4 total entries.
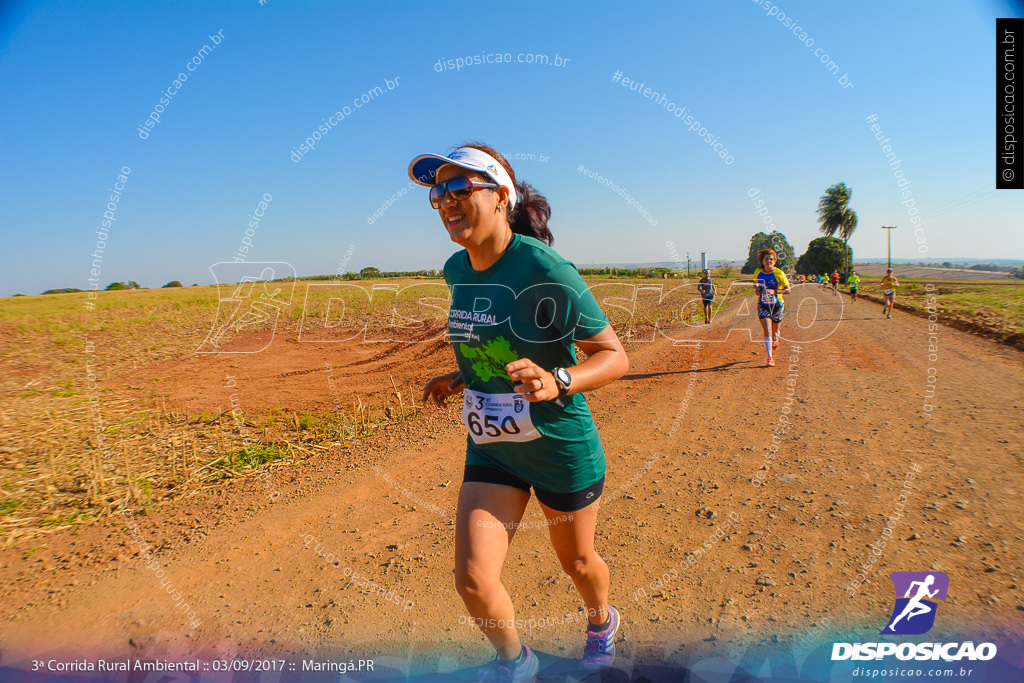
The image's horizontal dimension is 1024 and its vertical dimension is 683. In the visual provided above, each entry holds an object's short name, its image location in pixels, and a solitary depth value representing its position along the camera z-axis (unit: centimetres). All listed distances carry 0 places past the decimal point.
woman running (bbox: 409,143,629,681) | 188
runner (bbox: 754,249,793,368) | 848
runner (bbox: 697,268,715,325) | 1452
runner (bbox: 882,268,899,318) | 1509
